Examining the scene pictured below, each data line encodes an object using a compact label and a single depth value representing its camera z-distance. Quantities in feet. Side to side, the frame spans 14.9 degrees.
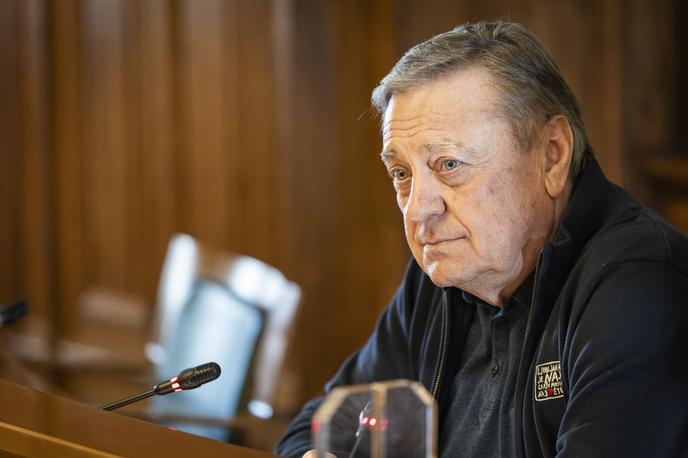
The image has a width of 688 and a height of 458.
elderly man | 7.30
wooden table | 6.91
